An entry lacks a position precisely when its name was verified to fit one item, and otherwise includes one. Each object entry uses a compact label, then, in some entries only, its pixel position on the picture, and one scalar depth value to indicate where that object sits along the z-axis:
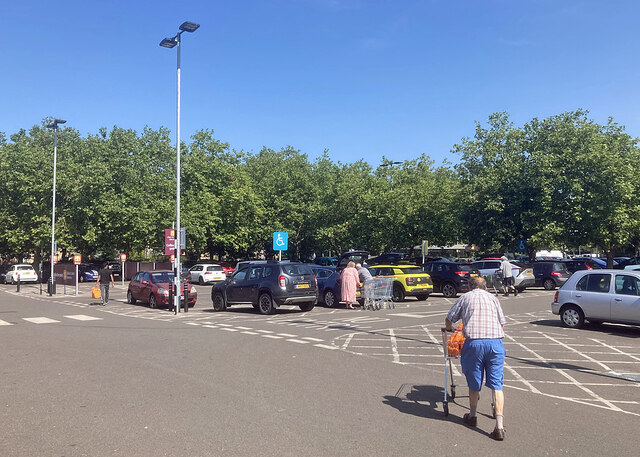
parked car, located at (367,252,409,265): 43.49
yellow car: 22.34
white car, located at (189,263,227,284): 39.44
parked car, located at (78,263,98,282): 45.31
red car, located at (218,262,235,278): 40.73
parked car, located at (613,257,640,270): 37.03
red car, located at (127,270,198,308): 22.16
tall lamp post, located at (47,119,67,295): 30.39
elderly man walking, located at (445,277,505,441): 5.81
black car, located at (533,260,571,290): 29.14
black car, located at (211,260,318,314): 18.12
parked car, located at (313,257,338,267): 47.97
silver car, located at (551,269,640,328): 12.91
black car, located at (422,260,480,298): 24.48
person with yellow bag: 23.80
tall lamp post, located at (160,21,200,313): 19.52
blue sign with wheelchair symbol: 26.81
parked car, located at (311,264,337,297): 21.70
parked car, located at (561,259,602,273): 31.89
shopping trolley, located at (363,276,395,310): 19.48
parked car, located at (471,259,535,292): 26.02
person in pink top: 19.98
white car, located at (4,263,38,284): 42.44
